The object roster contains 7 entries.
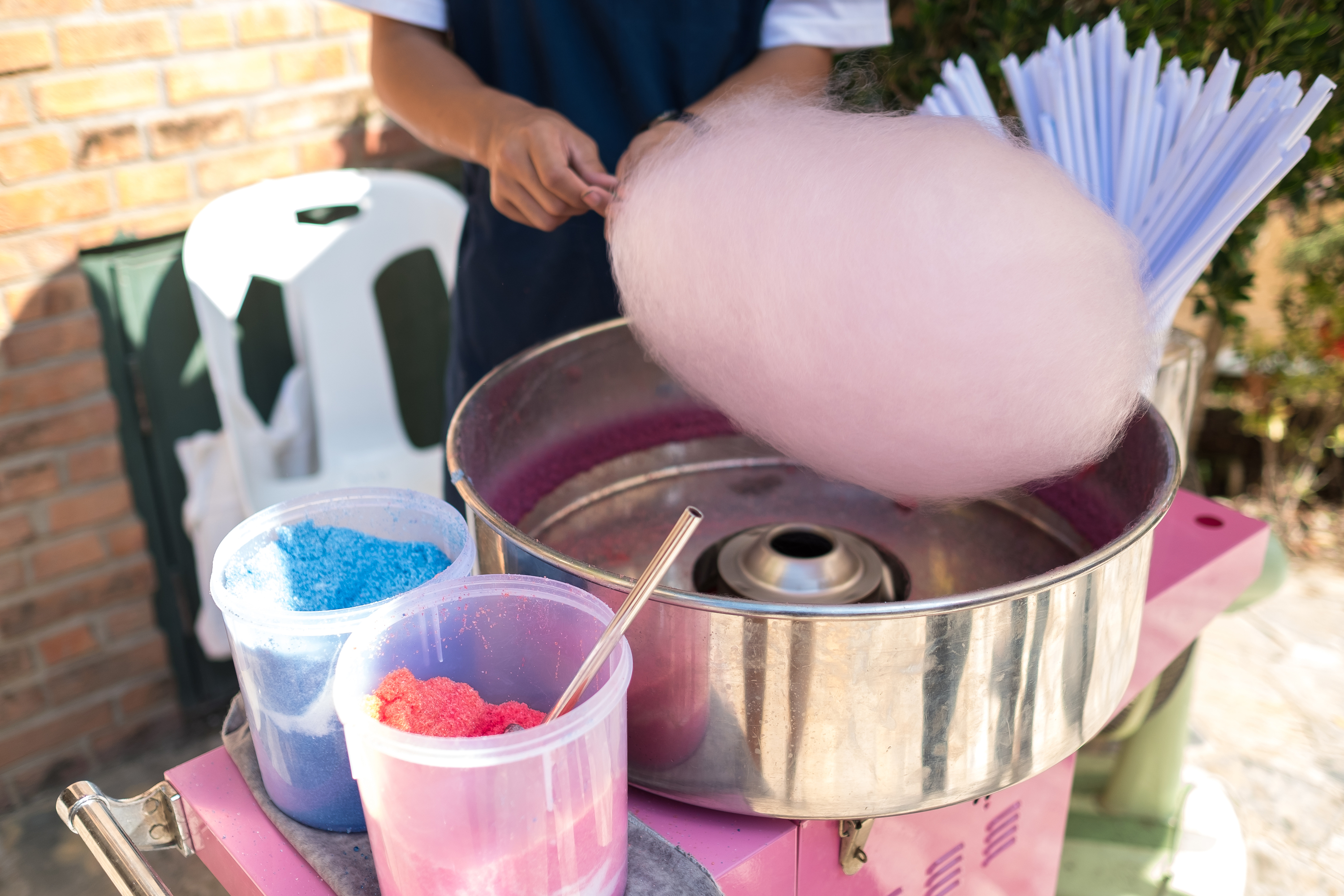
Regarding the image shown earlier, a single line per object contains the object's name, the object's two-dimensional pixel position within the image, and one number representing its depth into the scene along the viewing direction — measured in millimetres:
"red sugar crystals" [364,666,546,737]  497
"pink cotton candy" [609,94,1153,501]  618
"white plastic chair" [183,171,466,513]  1494
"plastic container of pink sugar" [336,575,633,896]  464
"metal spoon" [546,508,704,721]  501
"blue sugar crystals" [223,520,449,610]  589
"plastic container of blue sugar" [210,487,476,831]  550
